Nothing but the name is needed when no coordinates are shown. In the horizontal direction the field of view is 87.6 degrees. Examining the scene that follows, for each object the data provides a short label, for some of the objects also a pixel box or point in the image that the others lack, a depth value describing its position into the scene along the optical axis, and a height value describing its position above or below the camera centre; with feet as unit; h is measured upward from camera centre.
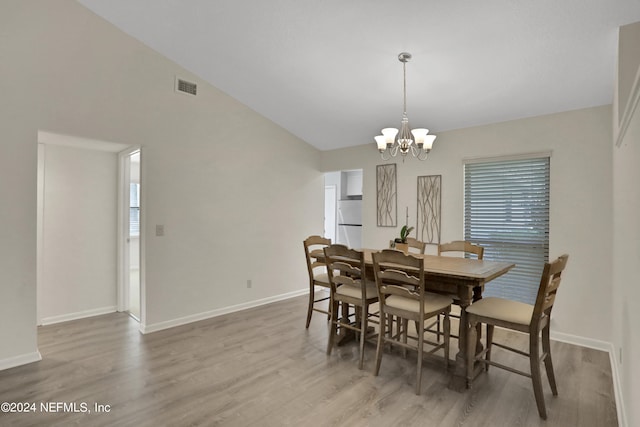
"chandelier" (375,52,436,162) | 9.53 +2.16
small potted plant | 10.97 -0.98
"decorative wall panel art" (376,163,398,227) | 15.79 +0.86
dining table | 8.02 -1.75
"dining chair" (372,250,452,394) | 8.00 -2.27
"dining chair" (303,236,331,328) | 11.94 -2.13
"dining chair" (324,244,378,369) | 9.34 -2.37
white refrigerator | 22.15 -0.64
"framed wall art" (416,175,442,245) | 14.33 +0.19
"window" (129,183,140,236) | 14.52 -0.05
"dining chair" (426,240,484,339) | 10.72 -1.14
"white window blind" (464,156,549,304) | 11.93 -0.11
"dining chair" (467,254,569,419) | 7.07 -2.39
